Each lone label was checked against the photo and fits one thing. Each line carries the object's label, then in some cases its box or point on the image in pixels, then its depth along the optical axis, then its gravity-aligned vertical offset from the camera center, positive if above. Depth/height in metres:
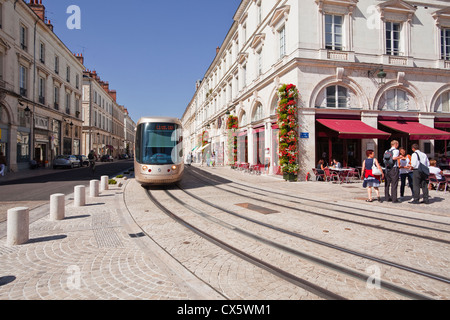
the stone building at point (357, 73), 13.56 +5.25
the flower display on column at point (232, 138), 23.33 +2.50
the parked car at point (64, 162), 24.00 +0.14
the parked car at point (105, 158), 43.50 +0.93
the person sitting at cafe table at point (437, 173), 9.38 -0.43
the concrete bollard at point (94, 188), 8.67 -0.89
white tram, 9.53 +0.44
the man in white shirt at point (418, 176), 7.39 -0.43
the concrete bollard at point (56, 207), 5.67 -1.02
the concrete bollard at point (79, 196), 7.14 -0.95
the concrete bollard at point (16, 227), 4.05 -1.06
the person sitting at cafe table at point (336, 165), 13.08 -0.15
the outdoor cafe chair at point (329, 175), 12.80 -0.65
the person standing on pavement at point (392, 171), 7.50 -0.29
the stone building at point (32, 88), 19.78 +7.49
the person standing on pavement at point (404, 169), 8.05 -0.23
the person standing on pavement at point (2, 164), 15.22 -0.02
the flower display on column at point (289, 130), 13.26 +1.77
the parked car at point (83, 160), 28.65 +0.41
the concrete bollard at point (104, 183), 10.21 -0.83
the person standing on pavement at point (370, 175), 7.62 -0.40
